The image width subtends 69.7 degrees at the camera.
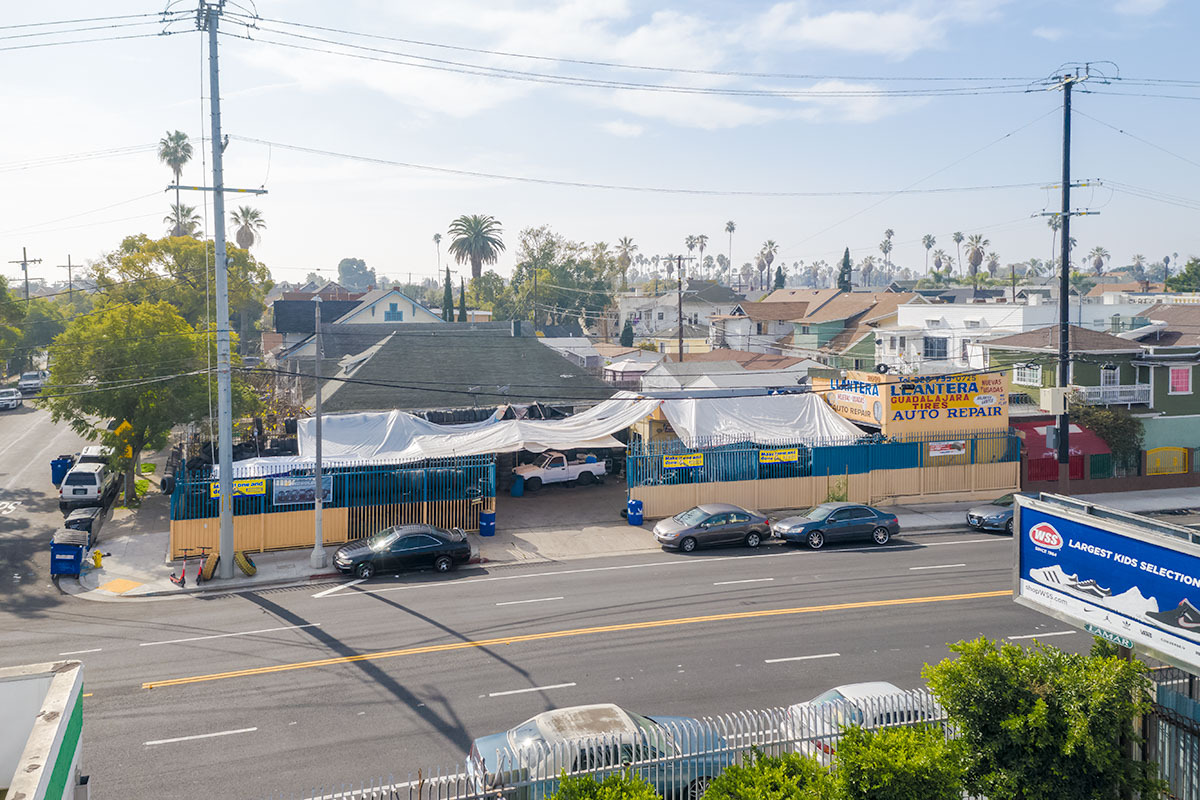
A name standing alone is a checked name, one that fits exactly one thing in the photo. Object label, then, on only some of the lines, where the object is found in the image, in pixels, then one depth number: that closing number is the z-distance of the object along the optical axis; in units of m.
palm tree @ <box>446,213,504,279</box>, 105.94
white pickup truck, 35.03
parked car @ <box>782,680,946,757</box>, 10.45
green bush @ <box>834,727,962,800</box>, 8.12
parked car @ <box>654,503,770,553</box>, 26.20
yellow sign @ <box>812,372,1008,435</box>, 33.78
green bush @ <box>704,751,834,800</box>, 7.89
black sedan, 23.22
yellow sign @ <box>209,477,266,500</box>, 25.45
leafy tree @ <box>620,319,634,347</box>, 89.12
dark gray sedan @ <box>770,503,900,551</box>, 26.64
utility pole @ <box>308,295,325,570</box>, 23.77
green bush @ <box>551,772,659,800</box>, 7.63
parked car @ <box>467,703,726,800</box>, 9.28
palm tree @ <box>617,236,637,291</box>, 139.38
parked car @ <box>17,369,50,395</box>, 63.56
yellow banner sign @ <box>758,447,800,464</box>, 31.50
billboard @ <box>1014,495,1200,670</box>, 8.72
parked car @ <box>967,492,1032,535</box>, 29.14
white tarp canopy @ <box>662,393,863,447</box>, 32.69
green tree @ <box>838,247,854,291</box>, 114.28
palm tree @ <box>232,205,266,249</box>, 105.88
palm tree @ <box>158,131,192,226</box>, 91.62
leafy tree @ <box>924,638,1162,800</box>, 8.76
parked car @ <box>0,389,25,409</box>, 59.19
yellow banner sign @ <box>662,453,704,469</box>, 30.52
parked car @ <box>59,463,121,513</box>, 30.06
